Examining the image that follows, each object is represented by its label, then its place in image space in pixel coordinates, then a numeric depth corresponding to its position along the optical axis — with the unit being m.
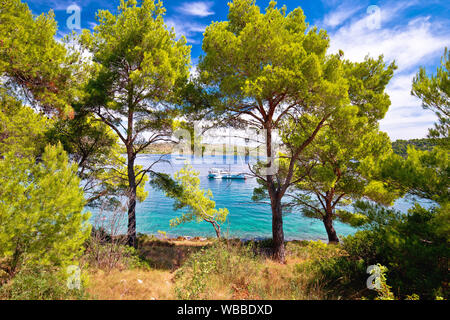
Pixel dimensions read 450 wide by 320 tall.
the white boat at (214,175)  55.06
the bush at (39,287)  2.67
